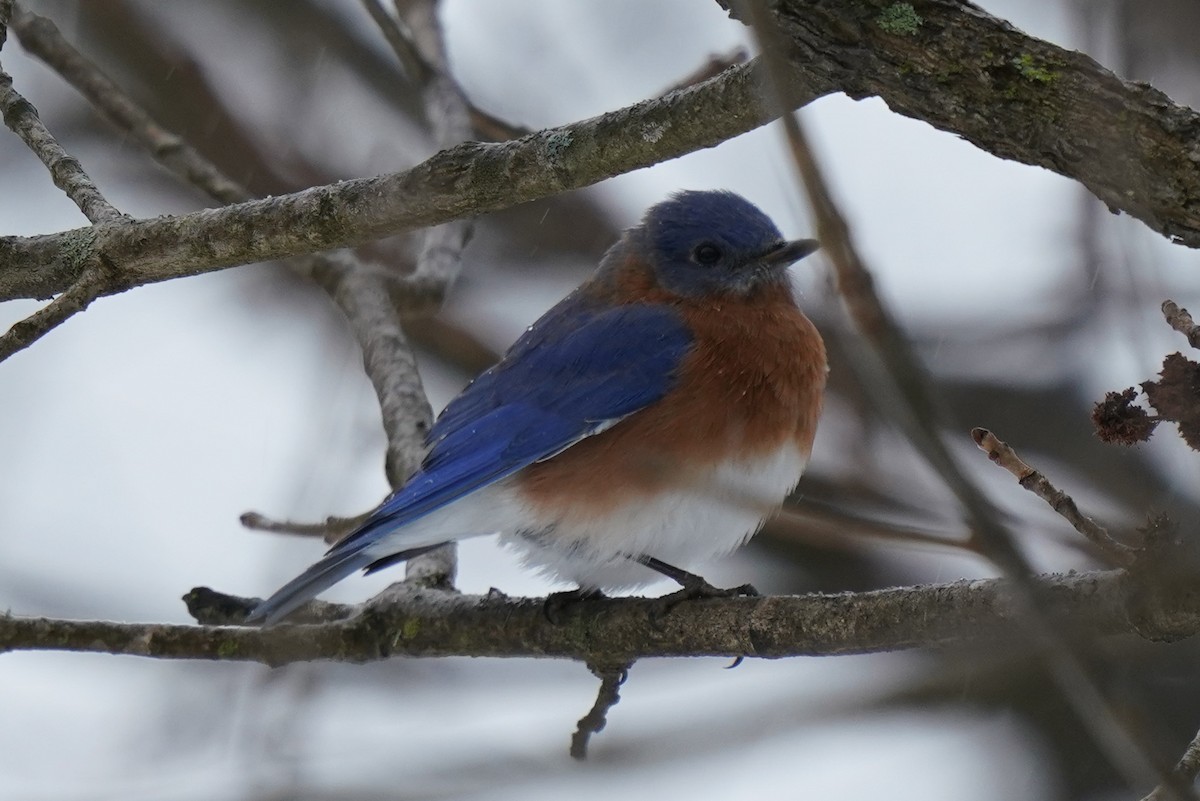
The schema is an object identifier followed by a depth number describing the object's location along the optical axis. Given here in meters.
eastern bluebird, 8.04
